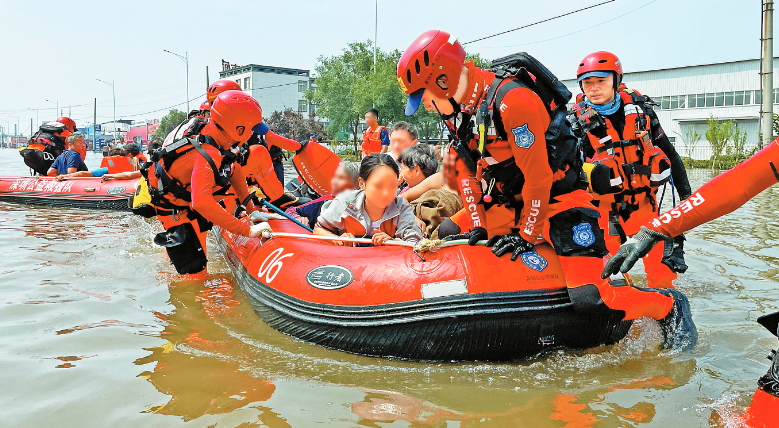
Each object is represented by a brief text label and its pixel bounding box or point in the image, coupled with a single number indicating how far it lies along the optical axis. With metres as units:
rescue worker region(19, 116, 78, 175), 12.40
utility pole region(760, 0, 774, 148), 15.39
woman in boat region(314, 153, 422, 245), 3.80
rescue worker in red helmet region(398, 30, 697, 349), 2.76
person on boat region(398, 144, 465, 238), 4.40
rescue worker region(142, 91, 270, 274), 4.23
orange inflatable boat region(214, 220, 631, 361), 2.98
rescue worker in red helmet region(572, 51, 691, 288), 4.06
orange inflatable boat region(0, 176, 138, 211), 10.78
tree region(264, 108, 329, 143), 47.06
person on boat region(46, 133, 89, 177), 11.80
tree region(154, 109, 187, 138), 66.66
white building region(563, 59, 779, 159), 35.56
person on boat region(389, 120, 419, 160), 5.93
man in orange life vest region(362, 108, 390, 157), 13.02
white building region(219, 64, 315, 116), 70.19
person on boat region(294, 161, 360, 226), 4.94
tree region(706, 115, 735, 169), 22.94
